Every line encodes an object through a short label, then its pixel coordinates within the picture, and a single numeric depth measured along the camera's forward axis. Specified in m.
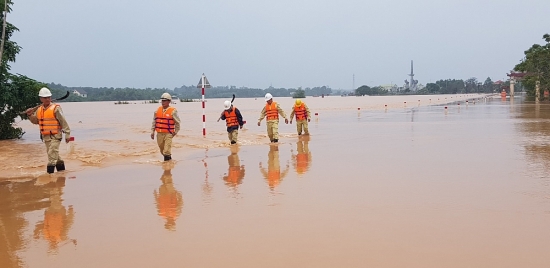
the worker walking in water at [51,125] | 10.00
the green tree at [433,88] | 178.38
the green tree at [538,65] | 50.91
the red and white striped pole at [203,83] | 17.69
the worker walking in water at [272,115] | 15.93
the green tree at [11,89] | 17.58
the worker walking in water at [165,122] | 11.45
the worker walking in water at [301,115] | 18.22
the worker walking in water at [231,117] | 15.02
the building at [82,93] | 139.75
